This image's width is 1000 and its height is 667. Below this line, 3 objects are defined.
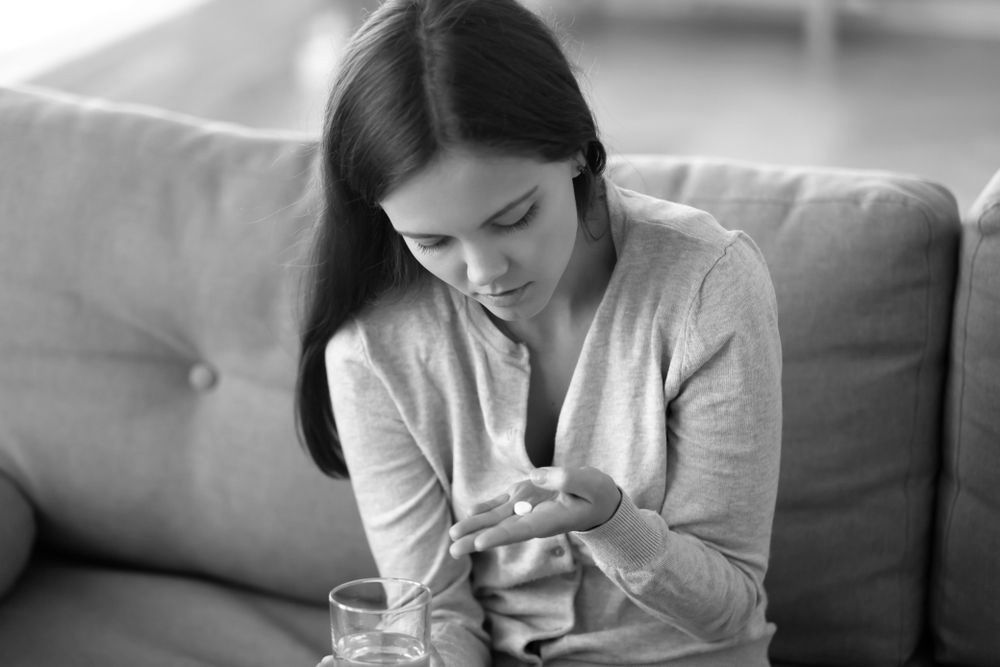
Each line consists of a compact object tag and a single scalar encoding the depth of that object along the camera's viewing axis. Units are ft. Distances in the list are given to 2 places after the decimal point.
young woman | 6.60
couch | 7.61
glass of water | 6.51
